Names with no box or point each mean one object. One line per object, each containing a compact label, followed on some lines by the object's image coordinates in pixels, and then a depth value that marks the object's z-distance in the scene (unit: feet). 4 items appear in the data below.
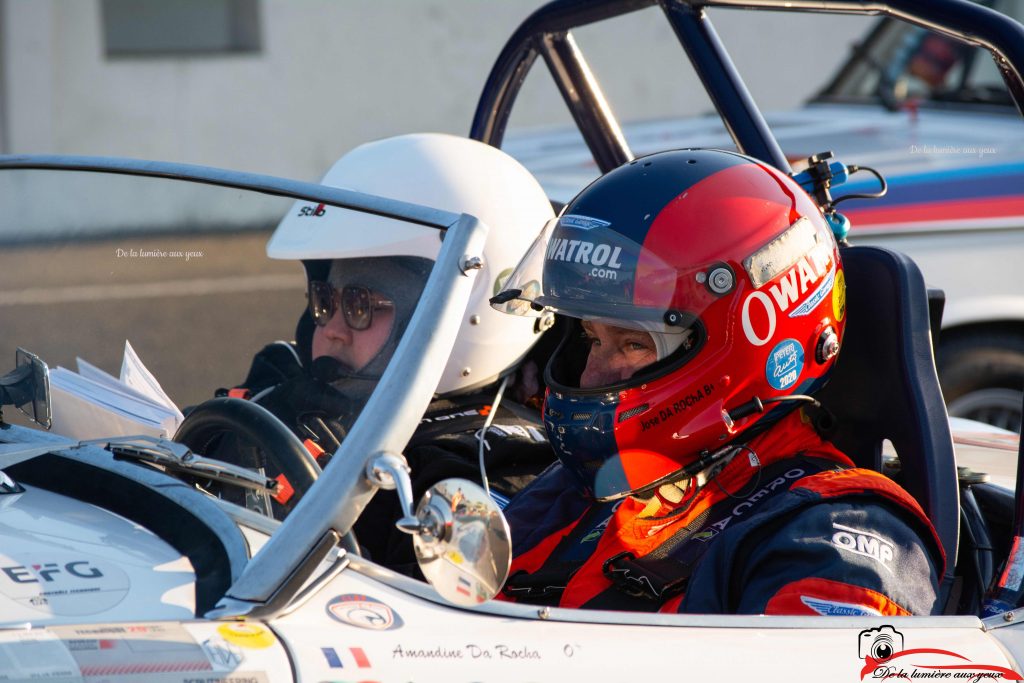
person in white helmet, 13.01
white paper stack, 13.50
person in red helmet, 13.69
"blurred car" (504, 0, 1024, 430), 31.53
